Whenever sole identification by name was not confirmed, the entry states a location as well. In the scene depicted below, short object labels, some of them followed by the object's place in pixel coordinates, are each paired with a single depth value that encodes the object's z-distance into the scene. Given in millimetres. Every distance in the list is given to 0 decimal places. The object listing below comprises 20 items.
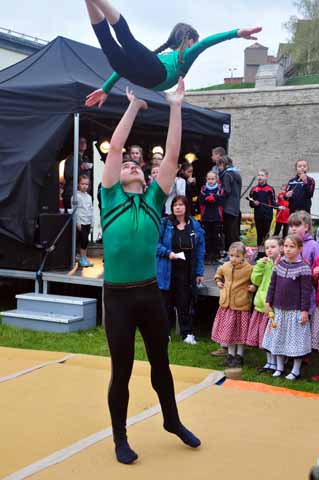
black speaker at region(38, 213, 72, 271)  7359
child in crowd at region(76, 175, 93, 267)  7719
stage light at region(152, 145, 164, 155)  9575
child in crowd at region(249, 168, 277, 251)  9328
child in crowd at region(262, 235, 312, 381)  5164
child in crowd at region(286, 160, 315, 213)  9305
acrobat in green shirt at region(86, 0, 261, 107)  3069
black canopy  7223
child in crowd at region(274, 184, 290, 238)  10053
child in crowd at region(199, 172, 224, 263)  8219
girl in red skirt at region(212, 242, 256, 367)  5746
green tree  42219
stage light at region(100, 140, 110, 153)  10062
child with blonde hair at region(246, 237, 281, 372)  5551
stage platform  7133
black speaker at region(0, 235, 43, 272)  7516
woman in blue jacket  6418
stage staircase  6980
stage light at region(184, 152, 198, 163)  10141
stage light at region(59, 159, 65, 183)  7984
